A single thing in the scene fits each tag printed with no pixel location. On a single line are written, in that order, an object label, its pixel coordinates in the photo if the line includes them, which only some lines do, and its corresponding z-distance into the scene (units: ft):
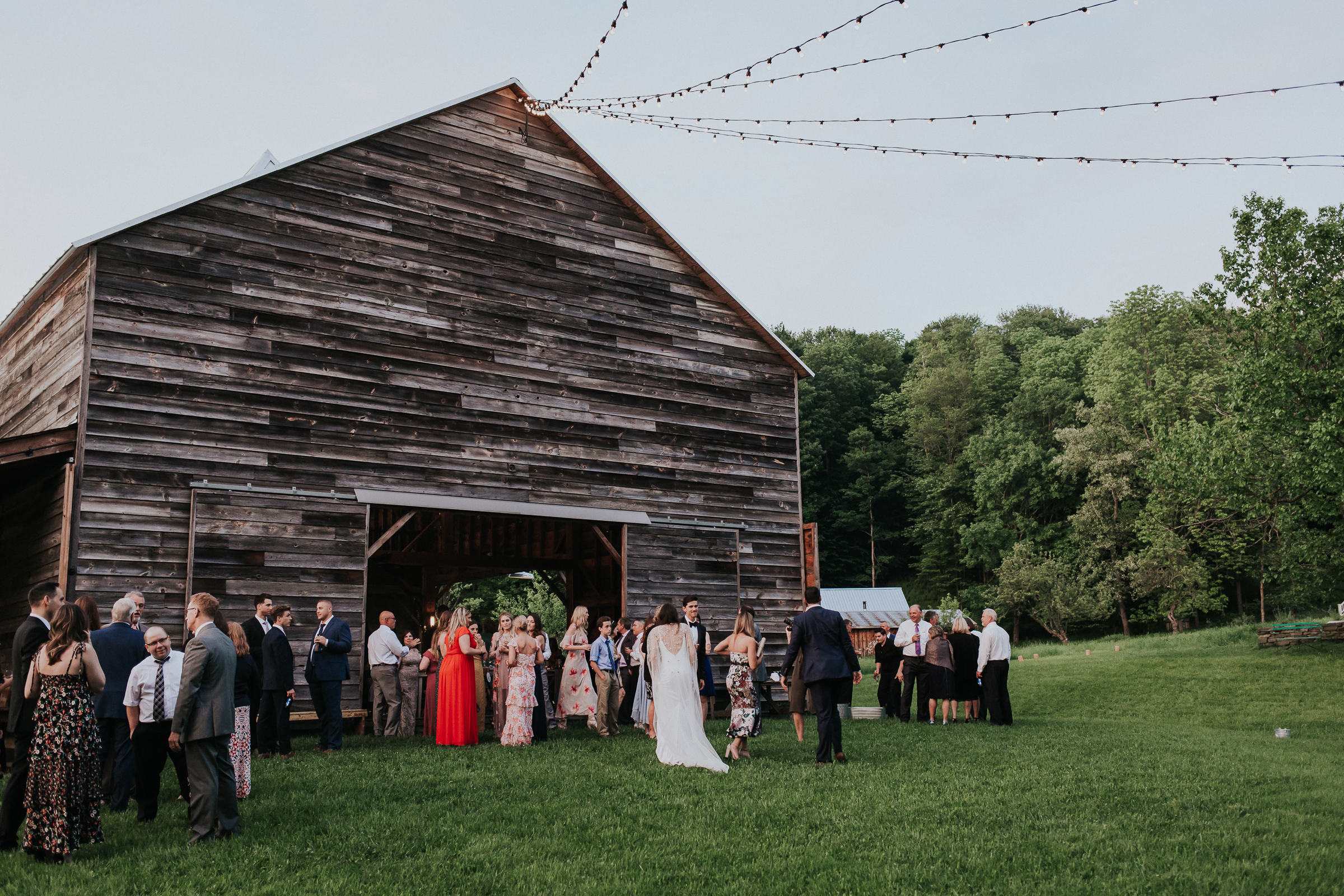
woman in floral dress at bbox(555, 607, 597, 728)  45.93
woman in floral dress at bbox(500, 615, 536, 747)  39.04
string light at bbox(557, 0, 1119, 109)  32.42
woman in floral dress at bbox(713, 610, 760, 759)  33.91
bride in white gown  32.09
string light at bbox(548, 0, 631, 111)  35.23
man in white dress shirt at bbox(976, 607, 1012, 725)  46.91
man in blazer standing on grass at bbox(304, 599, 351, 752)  37.24
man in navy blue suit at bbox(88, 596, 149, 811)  26.07
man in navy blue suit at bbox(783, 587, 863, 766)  32.17
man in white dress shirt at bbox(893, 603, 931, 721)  49.06
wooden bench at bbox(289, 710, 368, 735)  40.78
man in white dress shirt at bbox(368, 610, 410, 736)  42.39
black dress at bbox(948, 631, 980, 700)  48.98
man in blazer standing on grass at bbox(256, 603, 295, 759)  34.30
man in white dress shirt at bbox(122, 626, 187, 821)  25.11
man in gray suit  22.24
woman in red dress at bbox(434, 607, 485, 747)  39.24
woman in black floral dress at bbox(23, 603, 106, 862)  20.84
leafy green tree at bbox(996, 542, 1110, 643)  139.03
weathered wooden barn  40.57
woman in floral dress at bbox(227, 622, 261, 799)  26.16
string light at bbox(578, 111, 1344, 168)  37.09
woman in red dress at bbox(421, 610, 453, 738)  44.57
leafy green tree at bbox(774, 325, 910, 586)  185.06
